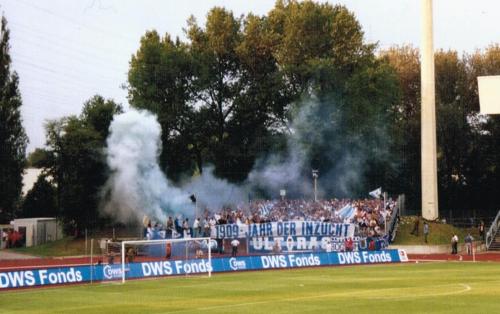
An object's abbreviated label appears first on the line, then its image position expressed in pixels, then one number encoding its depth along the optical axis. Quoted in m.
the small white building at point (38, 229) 76.06
